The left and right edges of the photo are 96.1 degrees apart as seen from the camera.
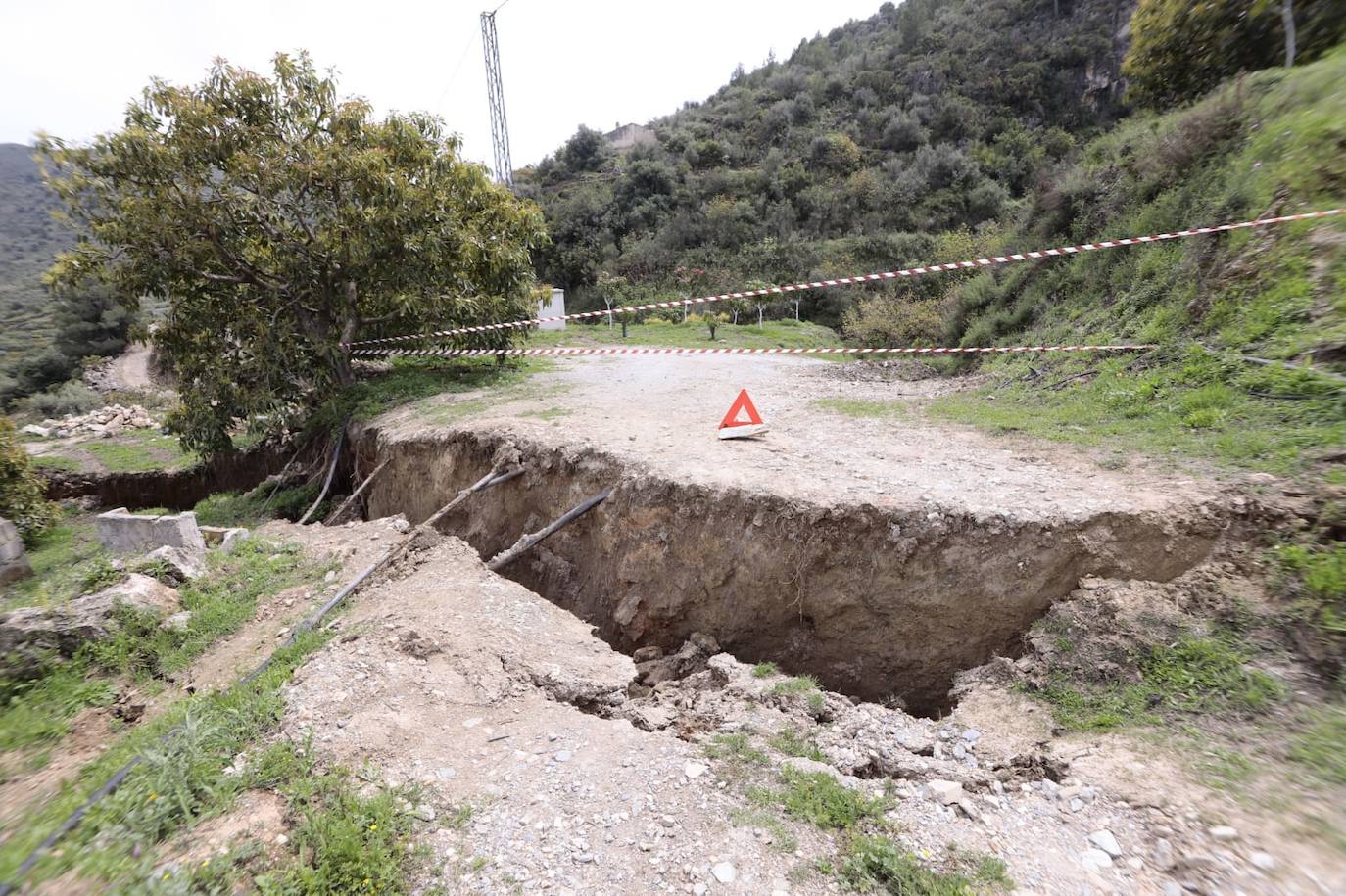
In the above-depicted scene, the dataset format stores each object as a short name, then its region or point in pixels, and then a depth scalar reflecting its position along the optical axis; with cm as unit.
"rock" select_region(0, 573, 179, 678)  456
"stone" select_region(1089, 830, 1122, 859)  276
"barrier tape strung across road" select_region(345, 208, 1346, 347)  585
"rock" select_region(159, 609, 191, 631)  535
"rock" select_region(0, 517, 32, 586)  952
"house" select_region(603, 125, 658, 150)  5761
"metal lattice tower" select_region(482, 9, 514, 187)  2795
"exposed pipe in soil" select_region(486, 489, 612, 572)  641
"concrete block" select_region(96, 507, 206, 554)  743
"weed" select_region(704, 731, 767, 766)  364
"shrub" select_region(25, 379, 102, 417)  2220
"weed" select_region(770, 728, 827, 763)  374
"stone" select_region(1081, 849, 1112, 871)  271
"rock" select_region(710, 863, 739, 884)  285
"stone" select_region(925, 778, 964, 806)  326
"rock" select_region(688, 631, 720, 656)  546
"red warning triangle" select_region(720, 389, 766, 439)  695
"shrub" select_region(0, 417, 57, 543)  1140
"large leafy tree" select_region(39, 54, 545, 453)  1002
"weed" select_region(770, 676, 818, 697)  435
